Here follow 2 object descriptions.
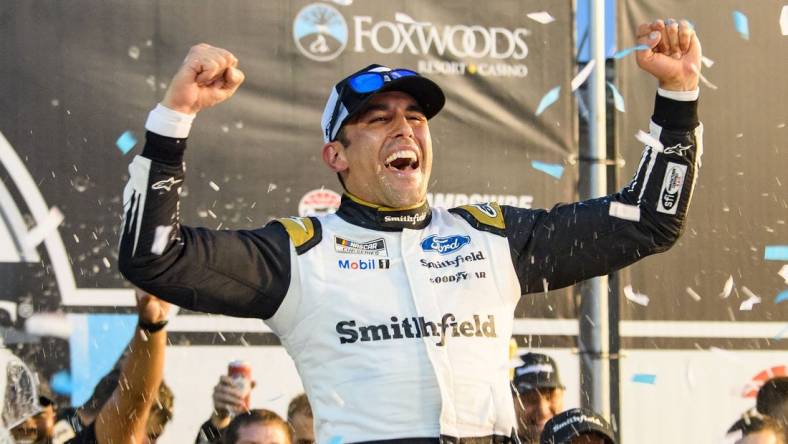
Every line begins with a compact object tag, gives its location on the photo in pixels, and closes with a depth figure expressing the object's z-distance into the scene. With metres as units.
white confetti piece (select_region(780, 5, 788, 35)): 5.54
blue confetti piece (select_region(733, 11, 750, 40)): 5.48
